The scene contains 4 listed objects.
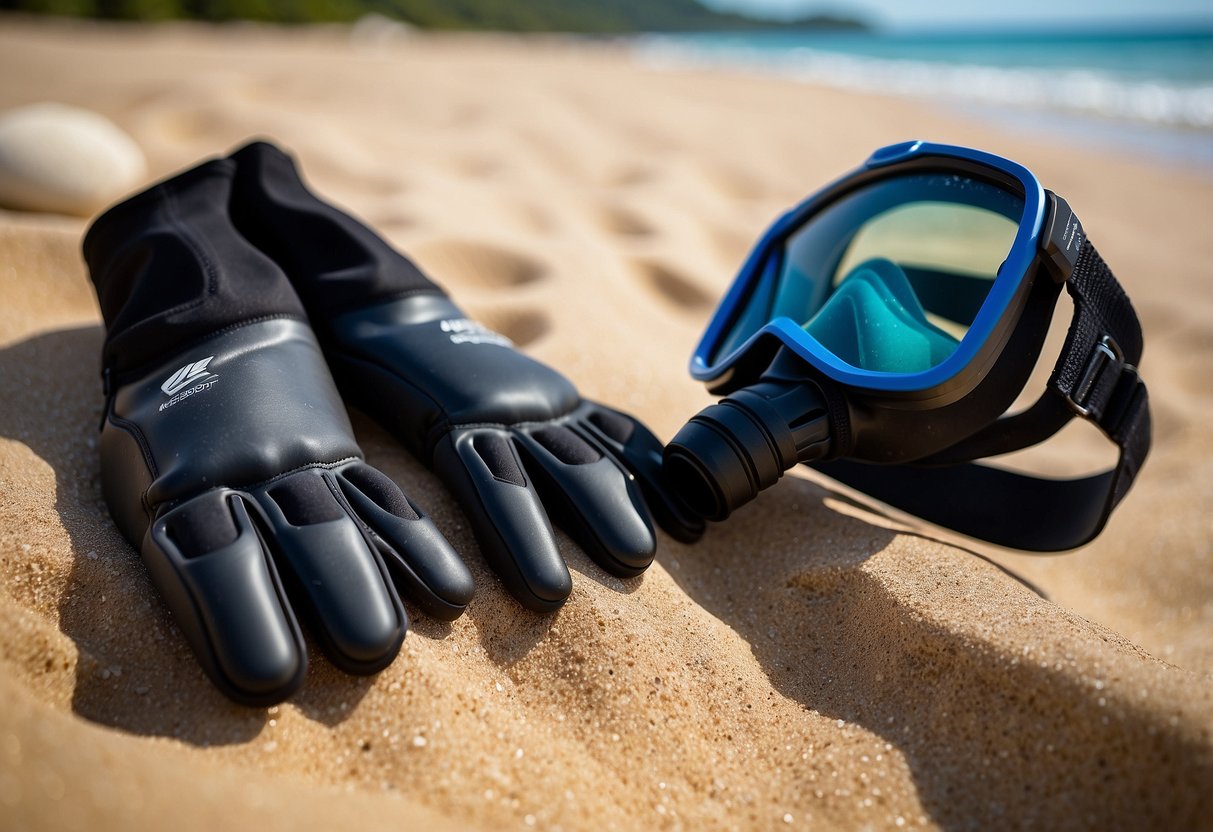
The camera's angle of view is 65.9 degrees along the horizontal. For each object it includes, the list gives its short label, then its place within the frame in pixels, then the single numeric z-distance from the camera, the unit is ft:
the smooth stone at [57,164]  2.24
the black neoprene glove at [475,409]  1.21
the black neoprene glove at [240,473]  0.99
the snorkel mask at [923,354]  1.24
